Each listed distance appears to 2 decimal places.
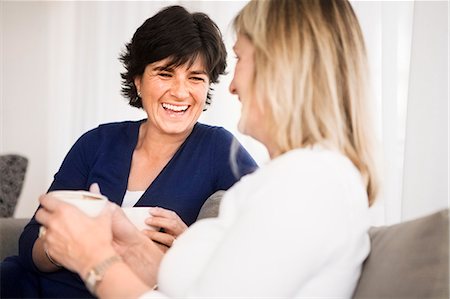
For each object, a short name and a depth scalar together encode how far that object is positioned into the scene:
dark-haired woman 2.18
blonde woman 1.54
